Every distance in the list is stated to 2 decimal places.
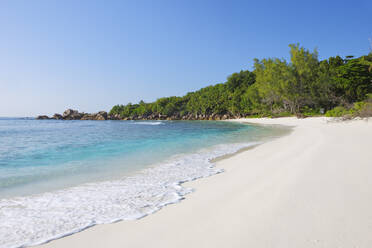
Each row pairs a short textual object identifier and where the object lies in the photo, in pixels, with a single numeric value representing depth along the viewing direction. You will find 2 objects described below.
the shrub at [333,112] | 22.32
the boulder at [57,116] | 117.99
